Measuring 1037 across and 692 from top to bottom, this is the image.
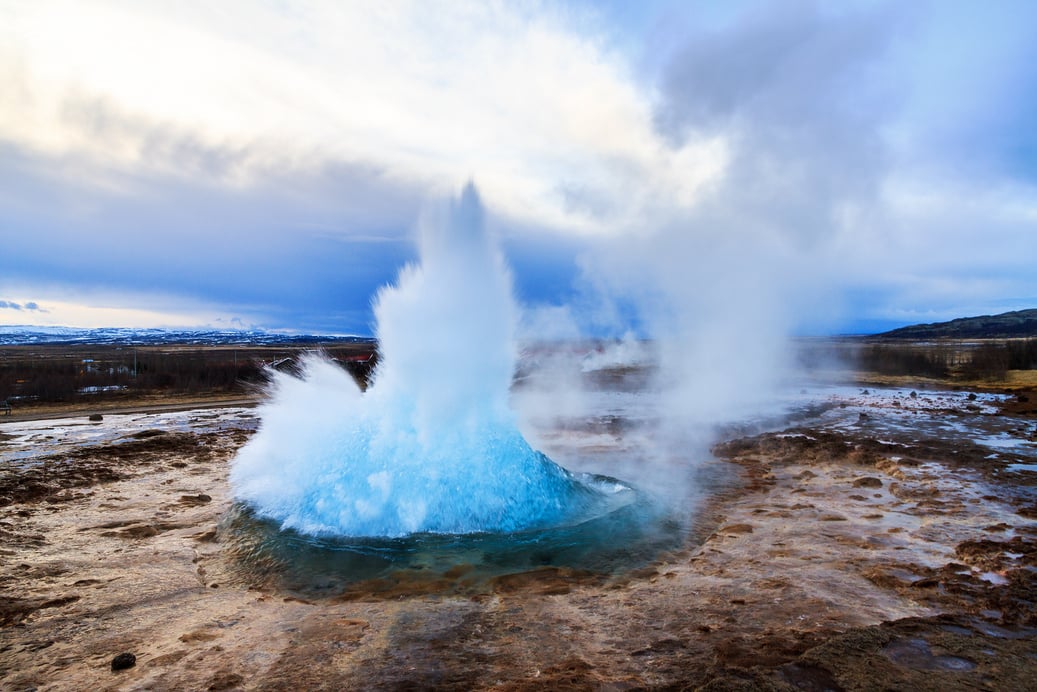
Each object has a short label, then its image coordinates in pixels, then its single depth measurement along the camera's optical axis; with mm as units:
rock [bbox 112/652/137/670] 4207
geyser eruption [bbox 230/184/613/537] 8117
